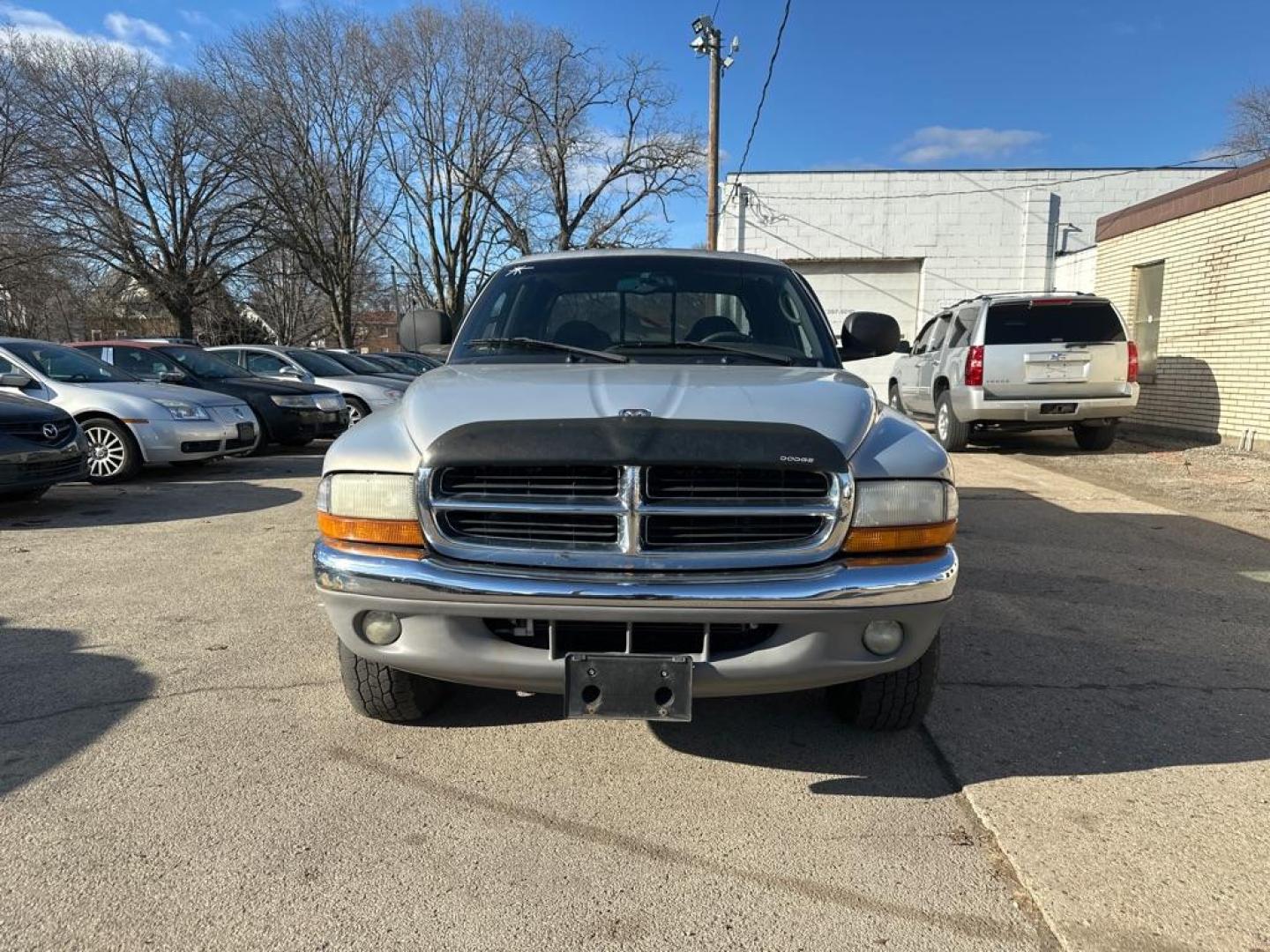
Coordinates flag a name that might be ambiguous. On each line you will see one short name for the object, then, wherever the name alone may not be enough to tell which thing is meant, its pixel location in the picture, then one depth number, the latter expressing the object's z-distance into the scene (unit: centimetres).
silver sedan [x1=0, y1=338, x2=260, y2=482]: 810
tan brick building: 966
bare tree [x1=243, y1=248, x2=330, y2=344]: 4484
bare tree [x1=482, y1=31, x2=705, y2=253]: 2950
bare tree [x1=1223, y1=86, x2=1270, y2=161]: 2630
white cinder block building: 1895
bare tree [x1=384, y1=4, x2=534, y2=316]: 2952
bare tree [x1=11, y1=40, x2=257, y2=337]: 2591
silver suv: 957
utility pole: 1766
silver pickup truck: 227
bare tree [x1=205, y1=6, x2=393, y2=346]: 2797
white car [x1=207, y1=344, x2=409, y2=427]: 1291
